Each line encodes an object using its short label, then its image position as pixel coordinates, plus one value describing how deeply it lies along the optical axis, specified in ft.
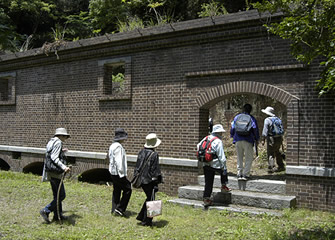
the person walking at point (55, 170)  21.16
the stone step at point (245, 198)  23.62
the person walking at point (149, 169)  21.25
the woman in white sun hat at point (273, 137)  32.04
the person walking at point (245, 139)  27.37
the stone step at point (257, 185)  25.53
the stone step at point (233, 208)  22.91
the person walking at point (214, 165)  24.02
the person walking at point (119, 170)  22.45
